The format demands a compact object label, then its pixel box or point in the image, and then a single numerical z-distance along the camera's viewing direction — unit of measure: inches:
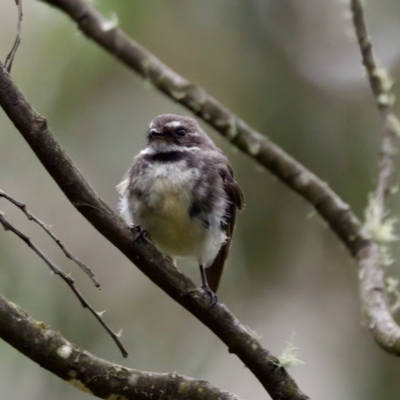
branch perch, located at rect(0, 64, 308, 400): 189.0
